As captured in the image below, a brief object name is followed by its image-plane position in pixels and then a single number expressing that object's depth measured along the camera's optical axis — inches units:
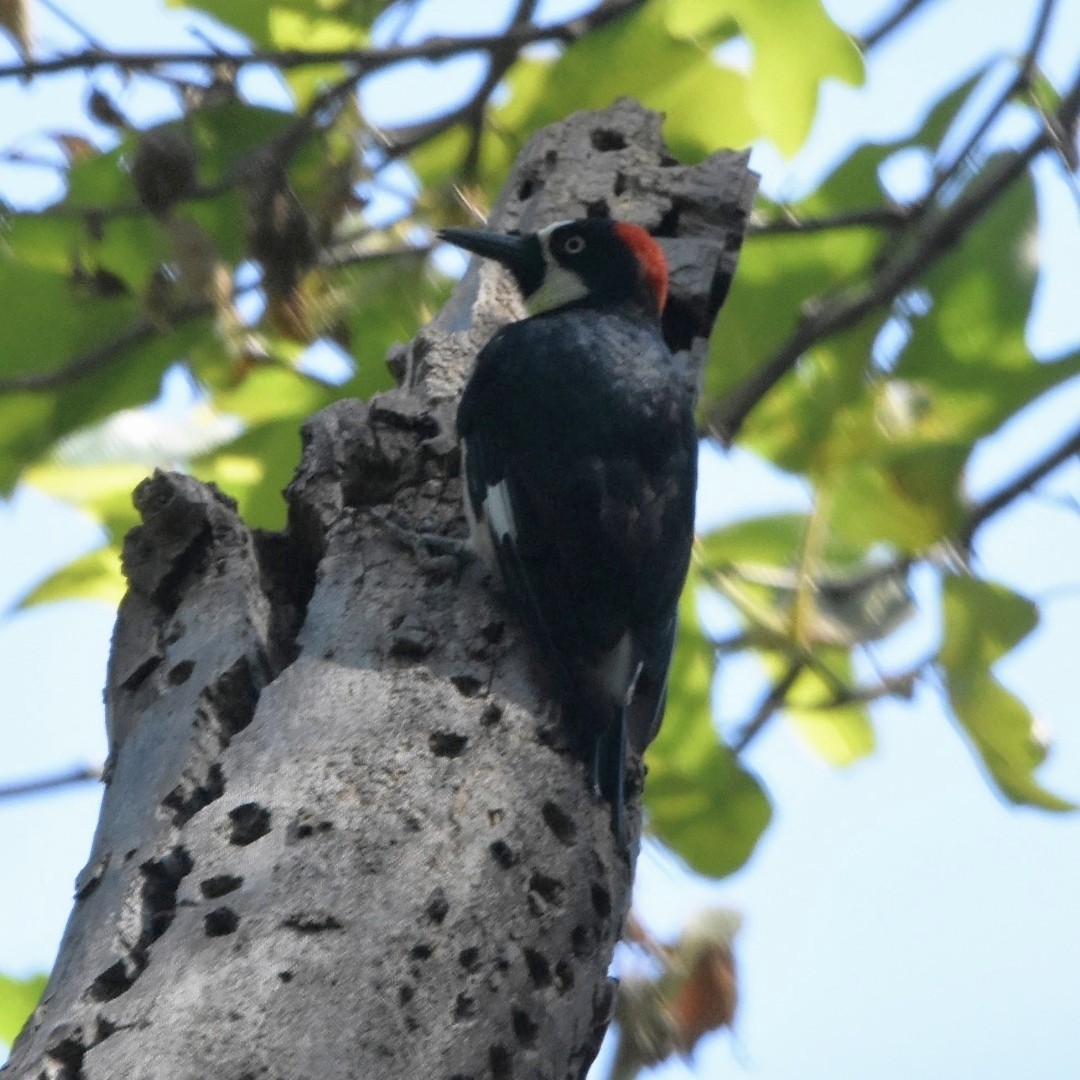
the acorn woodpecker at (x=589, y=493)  197.6
